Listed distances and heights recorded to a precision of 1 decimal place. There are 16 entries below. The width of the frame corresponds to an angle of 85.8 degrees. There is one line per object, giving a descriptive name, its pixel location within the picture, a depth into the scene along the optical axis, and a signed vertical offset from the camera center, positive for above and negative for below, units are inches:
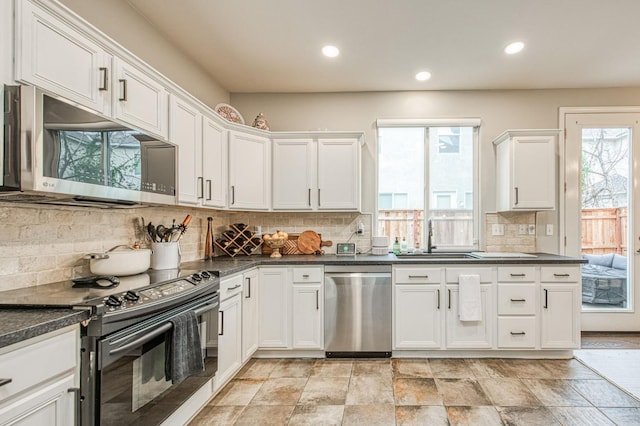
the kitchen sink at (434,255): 145.2 -17.1
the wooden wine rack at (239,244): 140.1 -11.9
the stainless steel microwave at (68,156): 50.2 +10.2
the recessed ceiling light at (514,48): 115.6 +57.7
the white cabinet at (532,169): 139.3 +18.9
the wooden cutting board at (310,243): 149.7 -12.2
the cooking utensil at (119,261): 75.7 -10.7
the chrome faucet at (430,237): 151.4 -9.6
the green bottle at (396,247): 153.4 -14.2
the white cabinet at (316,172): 144.0 +18.1
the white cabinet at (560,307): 124.1 -32.9
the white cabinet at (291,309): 126.4 -34.5
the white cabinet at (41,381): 41.1 -21.8
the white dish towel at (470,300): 123.4 -30.3
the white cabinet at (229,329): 97.6 -34.2
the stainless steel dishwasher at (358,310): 125.6 -34.5
